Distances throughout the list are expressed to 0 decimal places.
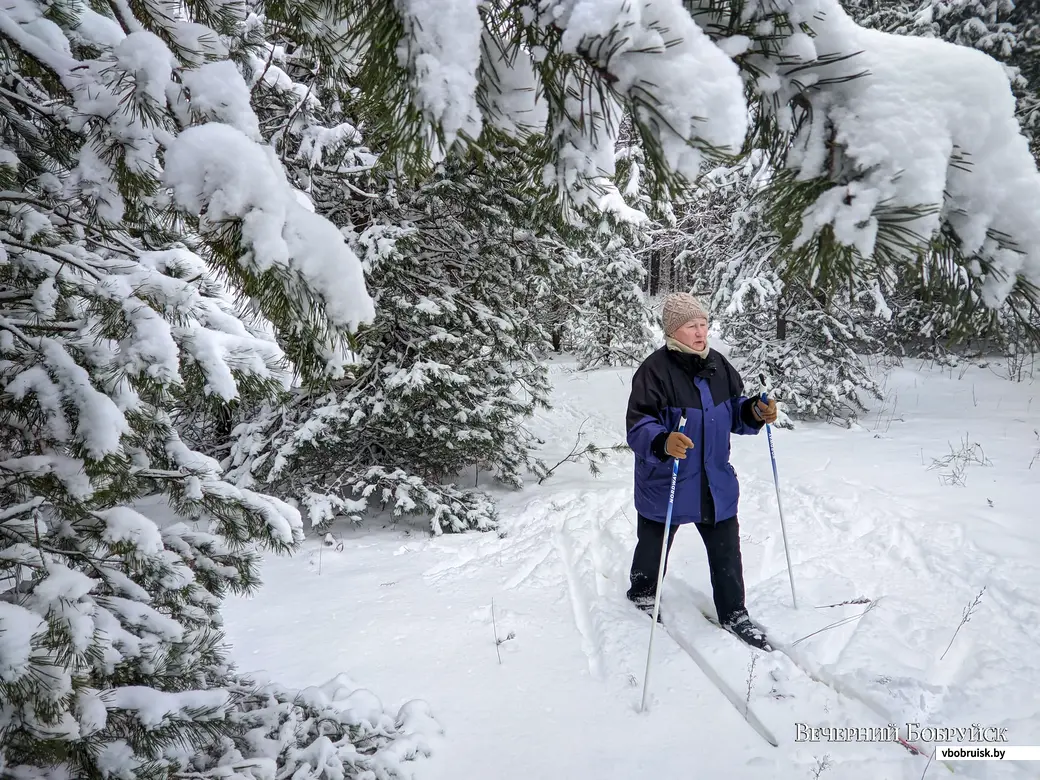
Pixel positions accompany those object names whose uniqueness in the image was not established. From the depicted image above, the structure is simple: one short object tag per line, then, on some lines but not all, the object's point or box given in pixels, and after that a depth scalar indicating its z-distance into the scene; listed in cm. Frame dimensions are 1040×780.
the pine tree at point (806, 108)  92
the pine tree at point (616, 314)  1340
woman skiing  358
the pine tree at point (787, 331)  858
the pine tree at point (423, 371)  534
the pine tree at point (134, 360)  120
